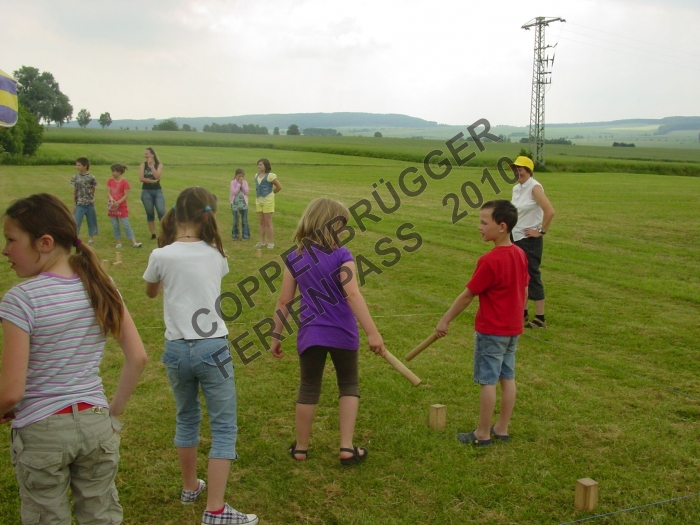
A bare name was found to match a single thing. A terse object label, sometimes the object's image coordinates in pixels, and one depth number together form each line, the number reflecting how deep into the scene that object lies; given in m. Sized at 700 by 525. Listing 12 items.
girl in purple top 4.19
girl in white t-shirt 3.59
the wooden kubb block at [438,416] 5.11
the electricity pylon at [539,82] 53.03
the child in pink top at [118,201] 13.02
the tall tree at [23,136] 41.88
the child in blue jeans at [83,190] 12.82
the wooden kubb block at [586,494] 3.91
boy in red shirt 4.64
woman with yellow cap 7.72
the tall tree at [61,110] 112.69
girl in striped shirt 2.64
